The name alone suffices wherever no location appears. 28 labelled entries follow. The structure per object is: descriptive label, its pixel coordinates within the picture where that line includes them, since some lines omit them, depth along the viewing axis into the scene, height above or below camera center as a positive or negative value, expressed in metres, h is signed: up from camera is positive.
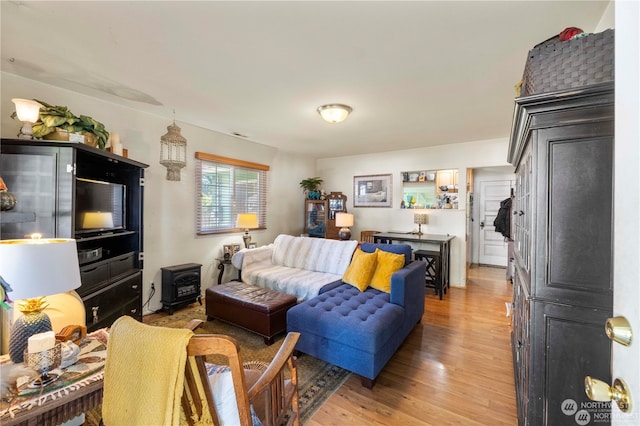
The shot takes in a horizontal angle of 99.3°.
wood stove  3.35 -0.94
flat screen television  2.27 +0.03
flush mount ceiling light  2.88 +1.08
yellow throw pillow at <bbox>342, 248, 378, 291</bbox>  2.91 -0.64
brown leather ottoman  2.63 -0.98
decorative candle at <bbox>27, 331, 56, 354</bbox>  1.03 -0.51
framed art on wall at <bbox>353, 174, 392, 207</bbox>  5.38 +0.47
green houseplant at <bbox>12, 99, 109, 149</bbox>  2.00 +0.66
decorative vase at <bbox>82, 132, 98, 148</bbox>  2.14 +0.57
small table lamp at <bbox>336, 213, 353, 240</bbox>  5.09 -0.17
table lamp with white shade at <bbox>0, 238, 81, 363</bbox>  1.06 -0.28
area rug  1.84 -1.29
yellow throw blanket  0.86 -0.54
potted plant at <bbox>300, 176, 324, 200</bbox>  5.61 +0.55
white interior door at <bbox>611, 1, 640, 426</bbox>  0.55 +0.03
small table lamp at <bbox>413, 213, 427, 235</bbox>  4.79 -0.09
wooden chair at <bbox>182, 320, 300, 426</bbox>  0.86 -0.65
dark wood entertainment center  1.90 -0.02
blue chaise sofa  2.00 -0.89
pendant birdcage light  3.02 +0.75
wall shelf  1.52 -0.04
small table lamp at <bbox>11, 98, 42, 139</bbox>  1.92 +0.69
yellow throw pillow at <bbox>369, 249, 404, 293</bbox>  2.86 -0.60
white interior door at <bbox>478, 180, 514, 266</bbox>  5.99 -0.22
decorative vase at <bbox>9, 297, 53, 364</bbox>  1.13 -0.51
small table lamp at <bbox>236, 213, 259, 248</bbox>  4.12 -0.15
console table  4.22 -0.43
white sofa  3.17 -0.70
